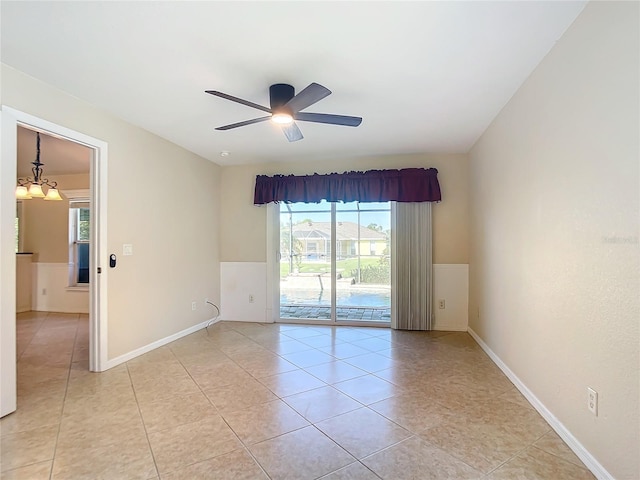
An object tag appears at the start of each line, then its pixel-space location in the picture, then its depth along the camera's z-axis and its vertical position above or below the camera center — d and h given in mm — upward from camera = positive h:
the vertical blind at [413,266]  4477 -314
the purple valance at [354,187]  4406 +779
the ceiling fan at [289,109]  2355 +994
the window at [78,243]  5613 +20
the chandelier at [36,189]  4312 +762
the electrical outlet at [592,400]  1667 -811
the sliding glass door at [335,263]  4738 -287
